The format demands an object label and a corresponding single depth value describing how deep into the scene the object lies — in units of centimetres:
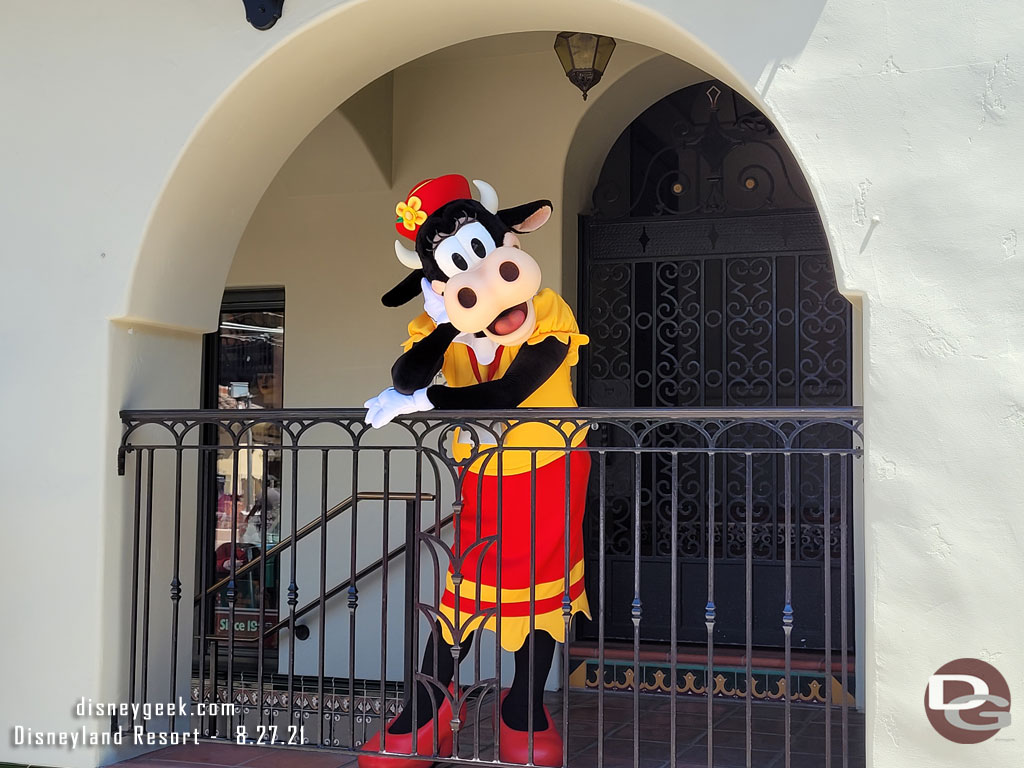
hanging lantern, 541
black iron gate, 615
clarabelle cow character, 416
